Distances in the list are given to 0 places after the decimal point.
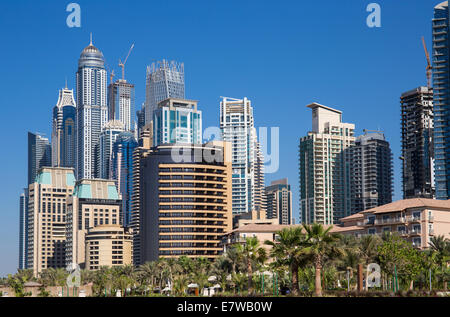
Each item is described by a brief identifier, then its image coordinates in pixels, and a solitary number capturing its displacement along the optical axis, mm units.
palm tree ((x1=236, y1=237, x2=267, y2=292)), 104438
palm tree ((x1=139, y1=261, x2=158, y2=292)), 154075
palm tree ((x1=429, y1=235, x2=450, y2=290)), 108631
